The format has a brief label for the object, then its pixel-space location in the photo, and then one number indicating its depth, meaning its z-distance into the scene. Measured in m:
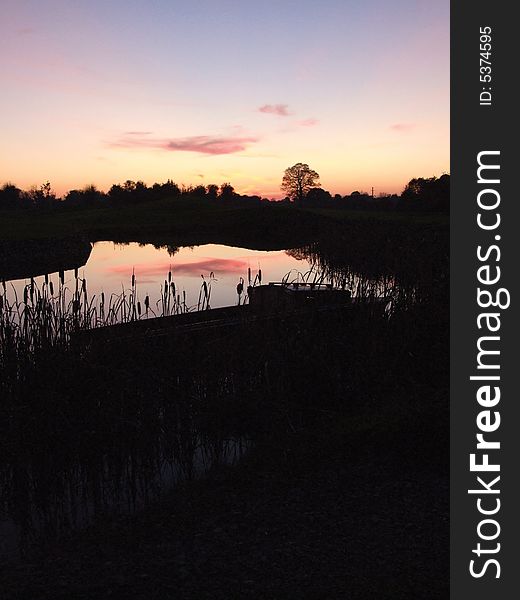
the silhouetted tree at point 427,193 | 55.44
